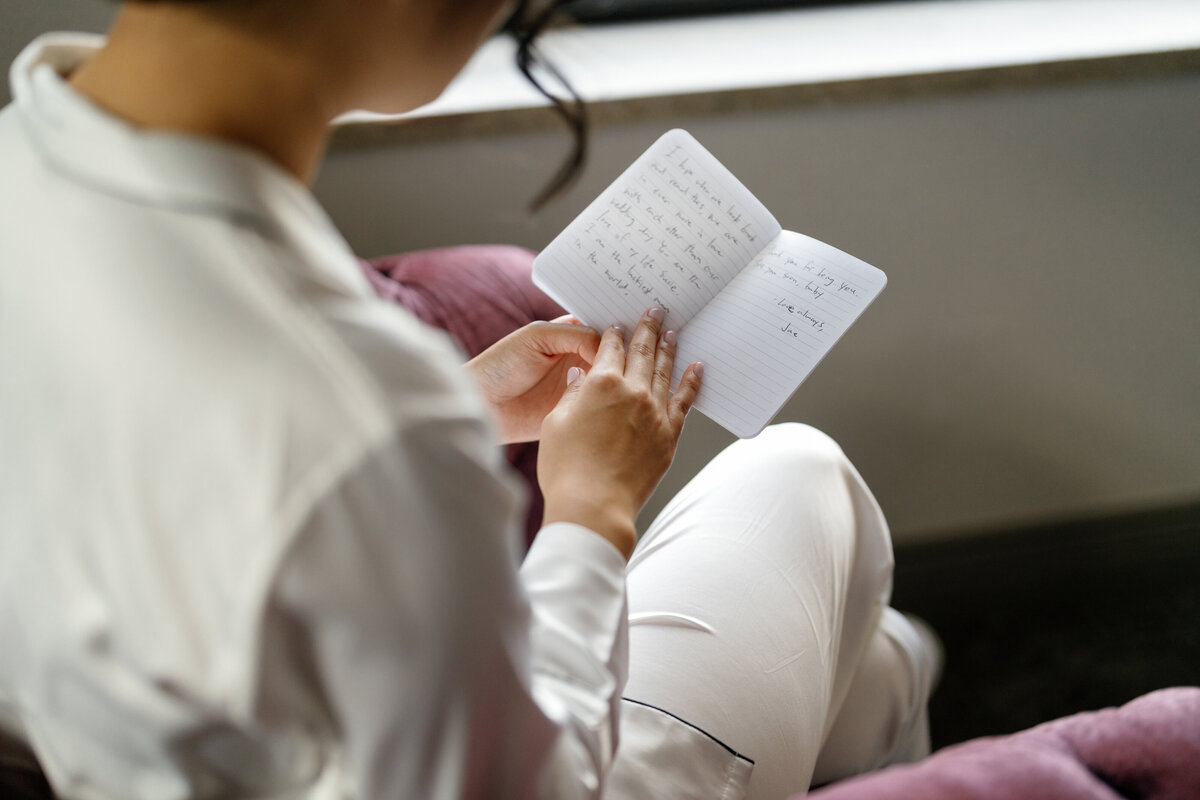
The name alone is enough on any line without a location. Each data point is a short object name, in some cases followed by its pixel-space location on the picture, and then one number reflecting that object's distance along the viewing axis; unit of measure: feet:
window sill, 3.48
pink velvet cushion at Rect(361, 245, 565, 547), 3.03
